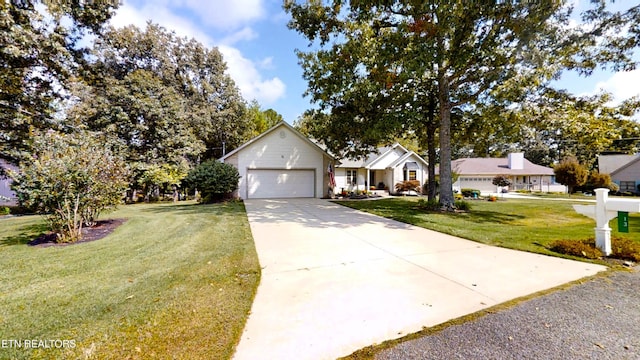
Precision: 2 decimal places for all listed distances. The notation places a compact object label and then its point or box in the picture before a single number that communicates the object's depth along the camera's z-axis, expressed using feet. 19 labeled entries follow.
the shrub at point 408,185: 69.97
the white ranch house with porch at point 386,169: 73.72
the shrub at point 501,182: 69.26
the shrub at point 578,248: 15.31
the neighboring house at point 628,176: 84.94
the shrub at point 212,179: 45.37
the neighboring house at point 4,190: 49.73
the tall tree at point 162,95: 54.65
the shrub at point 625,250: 14.75
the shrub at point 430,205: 37.51
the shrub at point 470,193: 65.49
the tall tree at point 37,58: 32.63
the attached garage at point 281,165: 53.42
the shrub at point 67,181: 19.35
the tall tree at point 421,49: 28.40
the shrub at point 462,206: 38.47
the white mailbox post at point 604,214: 15.53
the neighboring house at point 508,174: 95.04
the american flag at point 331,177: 58.18
